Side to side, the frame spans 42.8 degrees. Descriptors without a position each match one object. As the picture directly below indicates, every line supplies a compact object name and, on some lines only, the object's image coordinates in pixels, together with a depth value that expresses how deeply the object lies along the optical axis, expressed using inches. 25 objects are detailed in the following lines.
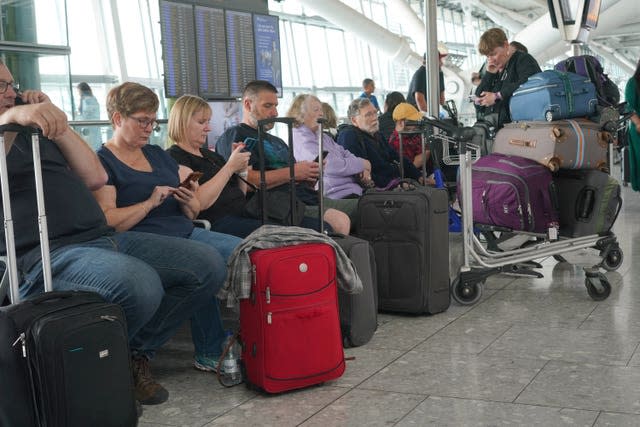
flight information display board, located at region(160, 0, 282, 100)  190.2
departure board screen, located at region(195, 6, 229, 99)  197.2
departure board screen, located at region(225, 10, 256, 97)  205.8
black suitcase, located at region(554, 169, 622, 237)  178.9
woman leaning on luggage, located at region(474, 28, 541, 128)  211.0
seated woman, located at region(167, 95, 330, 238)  136.4
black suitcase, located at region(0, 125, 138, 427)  82.9
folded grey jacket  109.7
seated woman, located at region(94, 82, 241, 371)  114.8
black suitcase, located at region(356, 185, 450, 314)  153.3
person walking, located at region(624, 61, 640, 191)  283.1
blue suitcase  176.1
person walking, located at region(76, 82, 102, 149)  395.7
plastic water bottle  116.3
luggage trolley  160.9
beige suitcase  171.8
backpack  188.2
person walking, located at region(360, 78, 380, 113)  459.8
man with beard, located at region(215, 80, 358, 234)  147.3
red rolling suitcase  108.7
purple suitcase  171.6
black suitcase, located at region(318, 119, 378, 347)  134.9
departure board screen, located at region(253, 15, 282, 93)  215.2
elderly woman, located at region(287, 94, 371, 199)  171.3
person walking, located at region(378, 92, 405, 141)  267.9
